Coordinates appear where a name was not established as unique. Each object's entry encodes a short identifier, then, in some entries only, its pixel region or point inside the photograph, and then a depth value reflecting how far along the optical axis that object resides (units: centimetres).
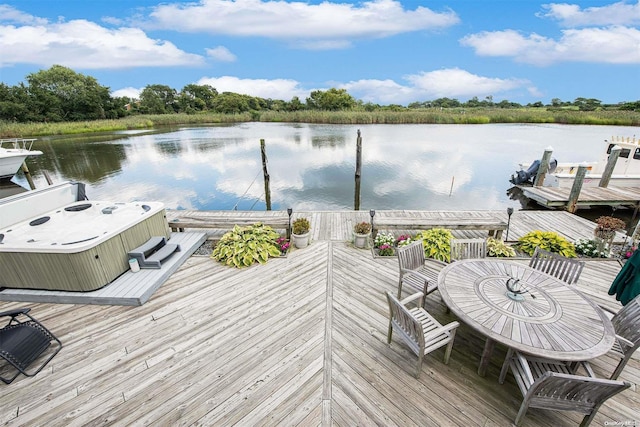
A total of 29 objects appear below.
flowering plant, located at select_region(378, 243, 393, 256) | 531
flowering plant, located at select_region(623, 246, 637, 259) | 506
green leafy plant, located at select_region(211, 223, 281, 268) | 506
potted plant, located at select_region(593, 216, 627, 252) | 517
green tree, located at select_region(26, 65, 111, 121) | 3694
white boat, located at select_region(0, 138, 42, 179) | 1183
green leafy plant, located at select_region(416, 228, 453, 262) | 507
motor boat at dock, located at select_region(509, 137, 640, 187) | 1046
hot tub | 392
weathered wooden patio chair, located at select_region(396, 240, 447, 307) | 359
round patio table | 227
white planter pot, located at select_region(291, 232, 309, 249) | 565
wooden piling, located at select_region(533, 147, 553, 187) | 1003
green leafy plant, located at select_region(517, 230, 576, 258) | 519
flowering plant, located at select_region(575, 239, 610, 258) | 523
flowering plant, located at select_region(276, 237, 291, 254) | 549
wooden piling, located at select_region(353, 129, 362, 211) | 980
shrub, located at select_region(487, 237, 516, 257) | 529
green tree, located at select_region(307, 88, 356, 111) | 5206
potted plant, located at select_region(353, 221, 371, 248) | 559
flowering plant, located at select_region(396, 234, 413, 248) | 540
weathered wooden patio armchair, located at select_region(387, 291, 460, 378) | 254
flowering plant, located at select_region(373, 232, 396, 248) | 548
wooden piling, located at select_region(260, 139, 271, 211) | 1034
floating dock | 902
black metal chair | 276
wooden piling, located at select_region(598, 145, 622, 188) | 926
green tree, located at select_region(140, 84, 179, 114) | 5328
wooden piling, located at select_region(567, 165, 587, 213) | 848
